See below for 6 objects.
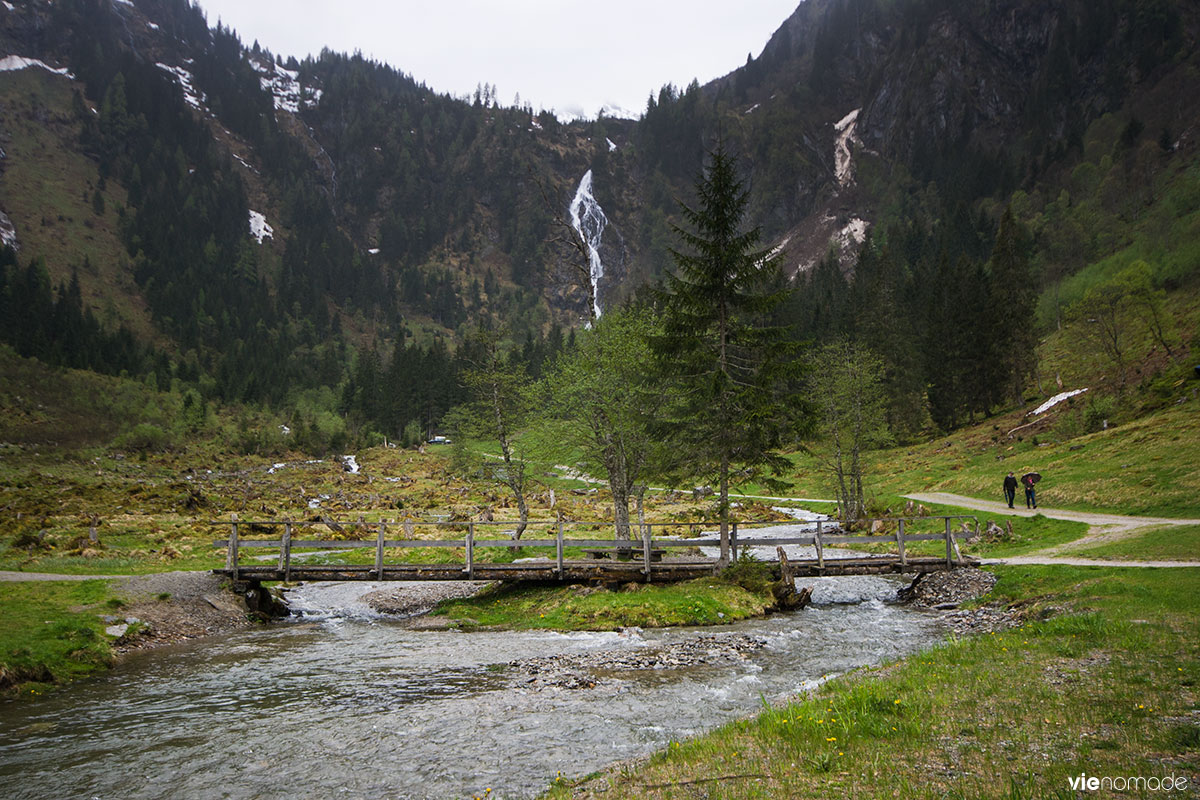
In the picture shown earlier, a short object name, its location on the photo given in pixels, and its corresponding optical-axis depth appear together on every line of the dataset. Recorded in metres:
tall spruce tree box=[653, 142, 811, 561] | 25.52
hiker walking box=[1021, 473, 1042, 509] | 37.06
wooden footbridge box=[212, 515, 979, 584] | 26.36
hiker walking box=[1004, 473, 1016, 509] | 38.53
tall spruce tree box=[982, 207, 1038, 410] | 73.06
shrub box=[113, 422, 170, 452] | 98.62
